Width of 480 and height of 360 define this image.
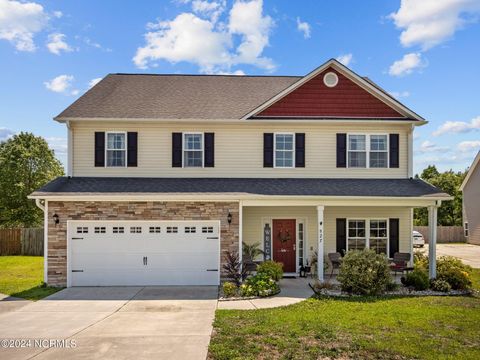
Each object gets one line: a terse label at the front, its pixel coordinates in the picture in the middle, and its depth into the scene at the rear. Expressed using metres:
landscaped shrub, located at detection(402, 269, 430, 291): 13.03
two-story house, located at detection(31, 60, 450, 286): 15.75
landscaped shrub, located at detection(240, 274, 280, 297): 12.45
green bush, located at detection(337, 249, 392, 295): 12.34
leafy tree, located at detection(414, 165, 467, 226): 39.62
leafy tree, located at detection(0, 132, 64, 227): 29.52
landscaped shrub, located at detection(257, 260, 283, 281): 13.43
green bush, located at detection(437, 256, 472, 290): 13.21
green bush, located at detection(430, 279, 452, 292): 12.88
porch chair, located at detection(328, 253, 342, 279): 15.48
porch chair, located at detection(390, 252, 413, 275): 15.32
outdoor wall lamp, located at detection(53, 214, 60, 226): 13.95
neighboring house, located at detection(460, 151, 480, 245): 31.20
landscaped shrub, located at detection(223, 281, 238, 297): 12.42
